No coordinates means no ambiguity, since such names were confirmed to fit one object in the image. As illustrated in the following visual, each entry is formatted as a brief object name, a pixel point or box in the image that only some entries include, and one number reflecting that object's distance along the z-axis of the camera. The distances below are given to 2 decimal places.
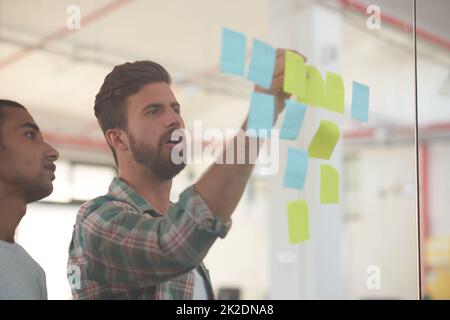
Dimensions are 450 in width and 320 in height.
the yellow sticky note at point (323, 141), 2.45
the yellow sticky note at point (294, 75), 2.38
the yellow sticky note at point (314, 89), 2.44
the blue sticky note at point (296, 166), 2.43
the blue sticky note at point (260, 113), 2.36
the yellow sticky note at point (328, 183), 2.48
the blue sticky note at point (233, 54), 2.35
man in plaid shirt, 2.26
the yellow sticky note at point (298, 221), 2.44
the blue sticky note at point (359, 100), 2.48
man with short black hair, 2.27
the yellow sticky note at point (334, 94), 2.46
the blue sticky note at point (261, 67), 2.36
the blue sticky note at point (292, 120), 2.41
